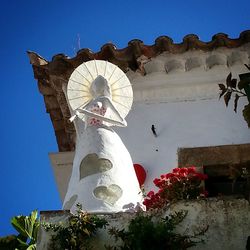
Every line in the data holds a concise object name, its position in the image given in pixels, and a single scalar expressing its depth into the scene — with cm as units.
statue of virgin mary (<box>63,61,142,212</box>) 555
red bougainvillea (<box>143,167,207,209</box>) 486
